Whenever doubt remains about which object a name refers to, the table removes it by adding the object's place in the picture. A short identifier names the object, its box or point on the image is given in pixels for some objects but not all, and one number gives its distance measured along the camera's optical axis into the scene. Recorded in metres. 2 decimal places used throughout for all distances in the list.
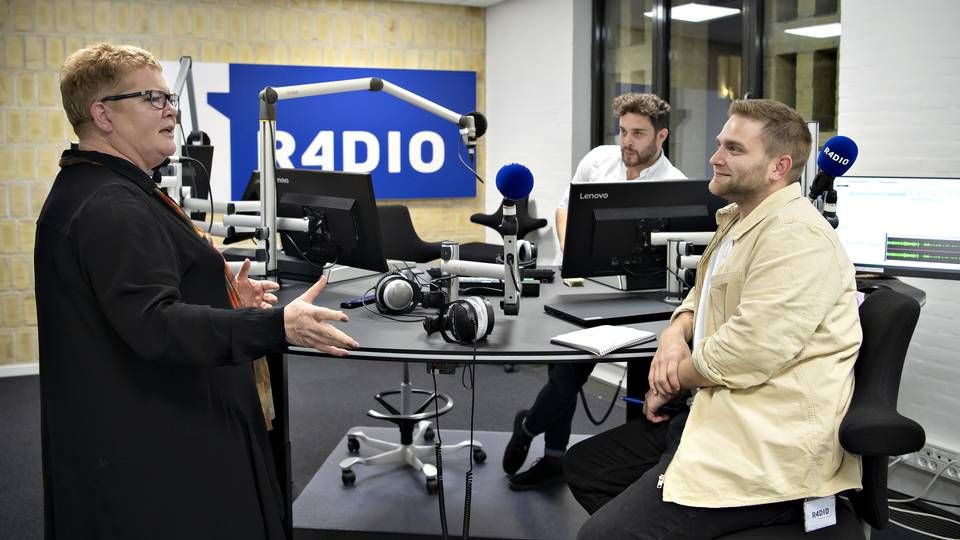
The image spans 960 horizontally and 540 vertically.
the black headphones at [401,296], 2.57
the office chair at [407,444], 3.55
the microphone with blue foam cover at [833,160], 2.64
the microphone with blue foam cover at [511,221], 2.29
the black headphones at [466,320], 2.19
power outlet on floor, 3.37
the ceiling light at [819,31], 3.98
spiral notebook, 2.18
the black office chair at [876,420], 1.78
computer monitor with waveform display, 3.05
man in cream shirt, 1.81
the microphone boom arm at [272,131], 2.95
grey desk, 2.14
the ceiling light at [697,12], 4.82
